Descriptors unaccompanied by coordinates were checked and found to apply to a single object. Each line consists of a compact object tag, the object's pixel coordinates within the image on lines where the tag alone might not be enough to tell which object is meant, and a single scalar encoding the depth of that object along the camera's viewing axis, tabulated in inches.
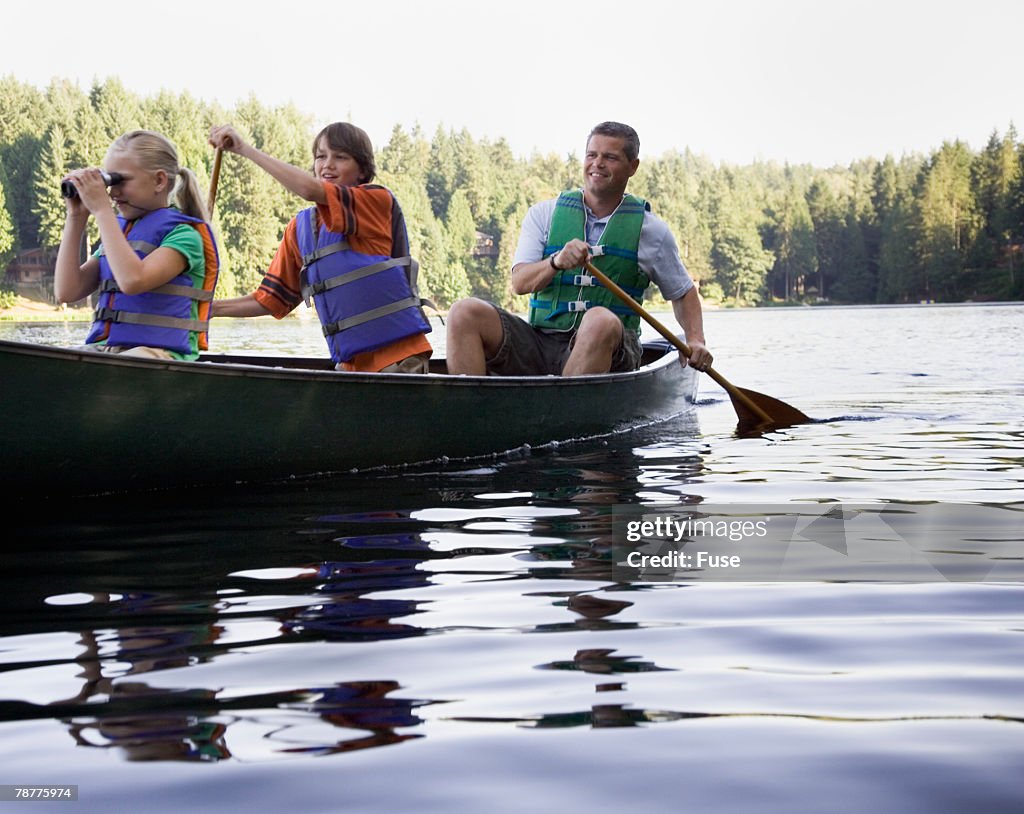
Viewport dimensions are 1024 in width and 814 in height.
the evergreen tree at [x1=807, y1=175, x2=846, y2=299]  3991.4
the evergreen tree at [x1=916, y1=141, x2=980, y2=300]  2925.7
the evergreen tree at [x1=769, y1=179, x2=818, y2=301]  4005.9
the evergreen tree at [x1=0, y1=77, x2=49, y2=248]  2785.4
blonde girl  170.2
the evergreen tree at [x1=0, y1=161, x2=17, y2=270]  2313.0
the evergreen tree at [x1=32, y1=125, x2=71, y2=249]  2425.0
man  237.6
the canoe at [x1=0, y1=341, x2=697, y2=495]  160.9
